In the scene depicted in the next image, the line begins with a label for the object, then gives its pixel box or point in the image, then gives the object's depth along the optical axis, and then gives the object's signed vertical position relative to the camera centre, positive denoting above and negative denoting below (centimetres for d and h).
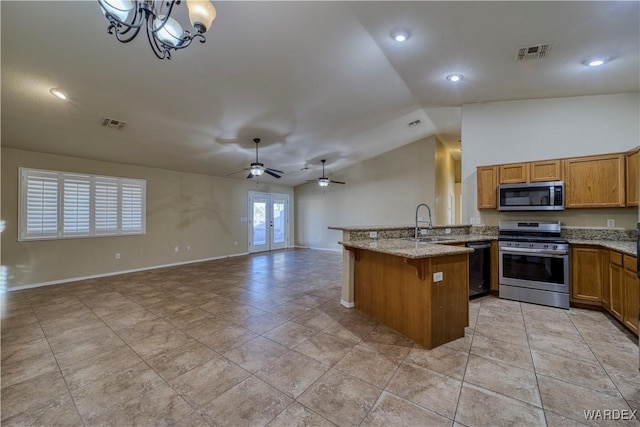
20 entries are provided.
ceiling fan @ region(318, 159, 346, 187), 751 +101
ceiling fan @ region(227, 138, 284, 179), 503 +92
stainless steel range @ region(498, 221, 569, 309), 345 -66
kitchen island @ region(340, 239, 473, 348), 249 -76
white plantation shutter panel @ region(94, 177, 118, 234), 550 +27
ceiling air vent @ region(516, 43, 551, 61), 287 +183
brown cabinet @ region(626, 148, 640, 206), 318 +46
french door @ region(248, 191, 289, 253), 880 -15
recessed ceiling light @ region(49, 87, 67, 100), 319 +154
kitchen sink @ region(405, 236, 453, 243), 351 -32
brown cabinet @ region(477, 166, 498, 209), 425 +48
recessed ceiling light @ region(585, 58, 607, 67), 305 +179
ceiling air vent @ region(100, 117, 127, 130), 400 +147
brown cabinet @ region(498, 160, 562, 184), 382 +66
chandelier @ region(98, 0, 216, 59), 152 +123
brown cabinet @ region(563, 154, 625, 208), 342 +45
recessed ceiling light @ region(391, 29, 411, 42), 276 +192
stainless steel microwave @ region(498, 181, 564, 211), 375 +28
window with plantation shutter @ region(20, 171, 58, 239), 467 +25
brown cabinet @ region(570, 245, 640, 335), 264 -77
